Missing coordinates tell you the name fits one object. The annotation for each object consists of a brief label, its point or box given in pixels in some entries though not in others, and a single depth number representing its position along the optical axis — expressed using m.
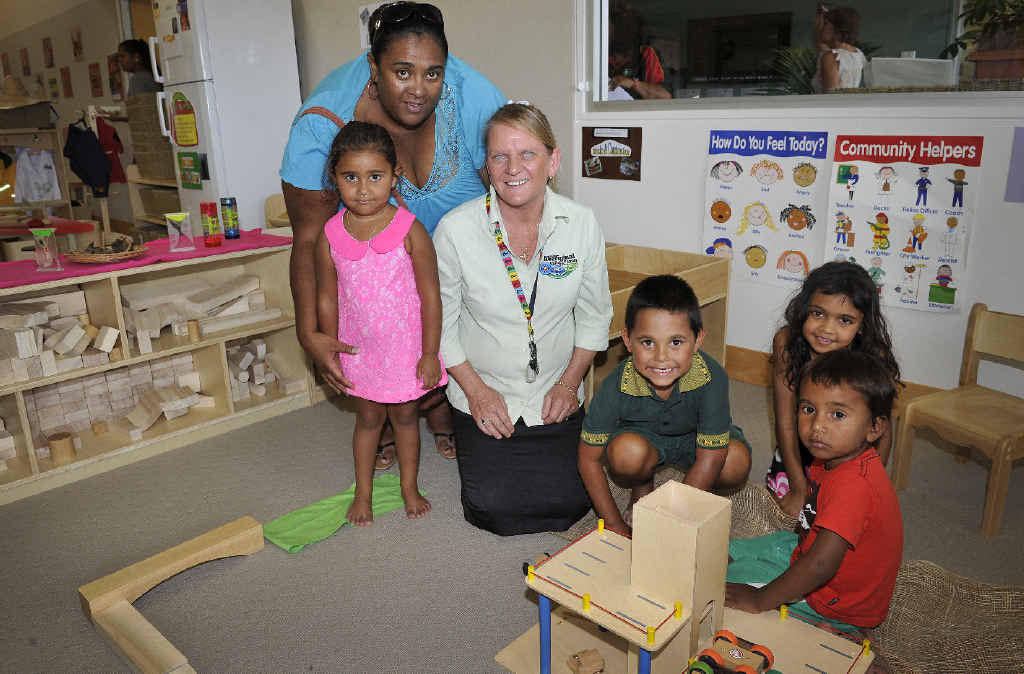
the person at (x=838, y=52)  3.08
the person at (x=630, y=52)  3.72
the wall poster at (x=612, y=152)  3.70
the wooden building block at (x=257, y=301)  3.30
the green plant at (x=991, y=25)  2.68
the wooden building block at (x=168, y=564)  1.92
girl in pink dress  2.15
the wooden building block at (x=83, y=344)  2.74
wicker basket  2.72
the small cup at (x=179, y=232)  2.95
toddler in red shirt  1.55
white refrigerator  4.43
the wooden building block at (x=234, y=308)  3.20
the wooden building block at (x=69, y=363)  2.69
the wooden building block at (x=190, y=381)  3.24
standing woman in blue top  2.19
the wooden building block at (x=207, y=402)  3.17
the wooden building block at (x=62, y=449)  2.73
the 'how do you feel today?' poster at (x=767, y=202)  3.20
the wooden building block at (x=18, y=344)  2.58
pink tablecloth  2.56
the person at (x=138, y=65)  5.43
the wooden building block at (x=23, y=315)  2.66
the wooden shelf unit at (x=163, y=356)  2.63
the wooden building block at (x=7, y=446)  2.65
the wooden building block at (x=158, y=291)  3.05
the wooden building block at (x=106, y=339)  2.77
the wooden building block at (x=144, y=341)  2.88
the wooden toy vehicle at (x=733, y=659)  1.34
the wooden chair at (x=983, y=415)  2.20
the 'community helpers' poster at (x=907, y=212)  2.83
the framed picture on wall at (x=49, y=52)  8.41
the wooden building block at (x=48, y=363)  2.64
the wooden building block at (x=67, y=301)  2.89
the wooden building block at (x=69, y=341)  2.70
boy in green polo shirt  1.96
